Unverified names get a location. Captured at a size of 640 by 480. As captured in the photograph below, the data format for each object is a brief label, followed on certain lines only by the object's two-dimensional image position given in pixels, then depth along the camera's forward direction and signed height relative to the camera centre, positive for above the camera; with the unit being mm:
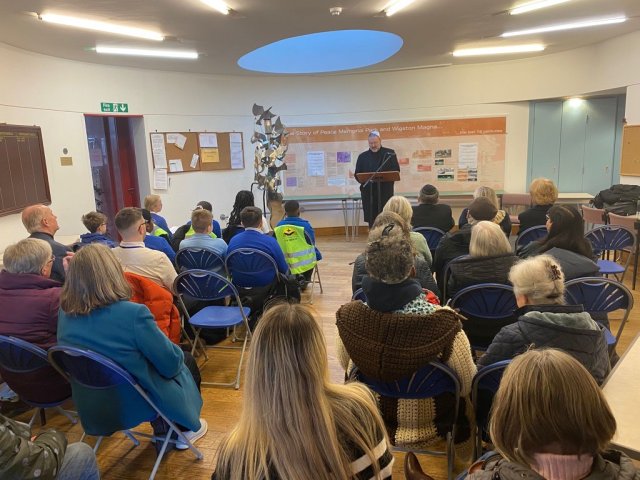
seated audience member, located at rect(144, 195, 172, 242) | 5125 -483
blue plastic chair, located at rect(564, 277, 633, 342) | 2555 -842
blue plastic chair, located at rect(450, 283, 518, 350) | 2545 -876
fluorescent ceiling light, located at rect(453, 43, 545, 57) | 6797 +1558
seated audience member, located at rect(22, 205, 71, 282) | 3305 -403
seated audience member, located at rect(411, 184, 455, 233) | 4527 -587
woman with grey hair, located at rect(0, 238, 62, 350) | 2215 -618
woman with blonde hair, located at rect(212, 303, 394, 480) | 1013 -594
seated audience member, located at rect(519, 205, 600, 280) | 2709 -602
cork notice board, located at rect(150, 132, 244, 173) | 7738 +237
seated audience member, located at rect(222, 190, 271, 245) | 4703 -621
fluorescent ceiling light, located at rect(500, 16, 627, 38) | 5547 +1555
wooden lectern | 6500 -280
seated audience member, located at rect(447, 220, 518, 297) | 2727 -629
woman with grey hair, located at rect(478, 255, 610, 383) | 1674 -658
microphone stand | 6559 -282
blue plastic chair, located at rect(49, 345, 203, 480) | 1921 -1004
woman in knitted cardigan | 1677 -676
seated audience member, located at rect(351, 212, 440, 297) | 2936 -730
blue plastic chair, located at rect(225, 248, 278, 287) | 3605 -833
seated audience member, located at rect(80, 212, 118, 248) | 3628 -465
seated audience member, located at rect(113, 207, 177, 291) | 2988 -574
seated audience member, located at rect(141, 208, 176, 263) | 3600 -628
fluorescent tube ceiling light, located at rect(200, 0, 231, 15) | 4196 +1497
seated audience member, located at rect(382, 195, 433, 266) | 3743 -422
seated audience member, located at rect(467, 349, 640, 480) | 928 -563
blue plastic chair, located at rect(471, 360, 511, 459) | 1723 -978
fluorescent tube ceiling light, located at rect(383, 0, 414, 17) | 4410 +1497
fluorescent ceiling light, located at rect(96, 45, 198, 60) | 5926 +1549
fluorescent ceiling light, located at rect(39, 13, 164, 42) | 4492 +1518
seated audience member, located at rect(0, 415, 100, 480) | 1264 -861
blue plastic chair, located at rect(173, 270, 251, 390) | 3051 -918
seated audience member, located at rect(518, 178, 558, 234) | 4227 -483
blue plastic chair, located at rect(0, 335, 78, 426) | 2129 -998
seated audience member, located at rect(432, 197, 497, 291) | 3430 -646
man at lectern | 6898 -188
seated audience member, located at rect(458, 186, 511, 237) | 3873 -531
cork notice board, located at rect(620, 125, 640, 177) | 6371 -38
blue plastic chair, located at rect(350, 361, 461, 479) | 1762 -920
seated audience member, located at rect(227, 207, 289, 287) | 3699 -664
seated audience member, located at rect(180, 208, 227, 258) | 3736 -615
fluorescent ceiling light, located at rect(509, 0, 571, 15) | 4629 +1511
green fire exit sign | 6891 +929
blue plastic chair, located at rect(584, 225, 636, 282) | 4383 -887
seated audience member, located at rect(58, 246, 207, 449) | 1890 -640
